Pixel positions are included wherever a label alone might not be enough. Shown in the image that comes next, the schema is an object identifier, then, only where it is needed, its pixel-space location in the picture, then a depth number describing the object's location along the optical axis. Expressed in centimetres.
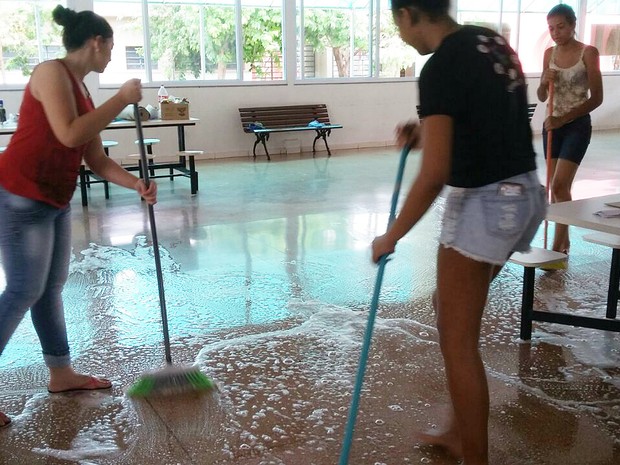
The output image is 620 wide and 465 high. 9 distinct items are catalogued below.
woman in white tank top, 390
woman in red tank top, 214
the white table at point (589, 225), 251
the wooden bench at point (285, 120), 967
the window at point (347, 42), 1032
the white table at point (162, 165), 621
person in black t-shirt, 160
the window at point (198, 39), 911
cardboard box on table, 694
